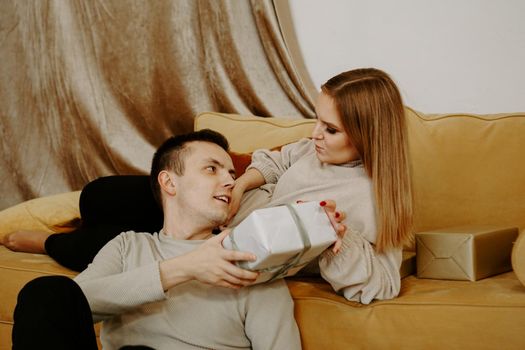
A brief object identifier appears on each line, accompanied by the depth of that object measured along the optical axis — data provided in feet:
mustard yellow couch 3.84
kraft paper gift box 4.50
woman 4.05
